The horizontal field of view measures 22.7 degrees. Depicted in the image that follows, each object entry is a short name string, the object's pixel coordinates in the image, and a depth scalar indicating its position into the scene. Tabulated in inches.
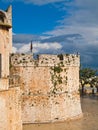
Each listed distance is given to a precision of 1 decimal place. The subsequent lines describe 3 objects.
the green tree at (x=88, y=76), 1720.4
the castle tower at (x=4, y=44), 488.0
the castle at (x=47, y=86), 859.4
